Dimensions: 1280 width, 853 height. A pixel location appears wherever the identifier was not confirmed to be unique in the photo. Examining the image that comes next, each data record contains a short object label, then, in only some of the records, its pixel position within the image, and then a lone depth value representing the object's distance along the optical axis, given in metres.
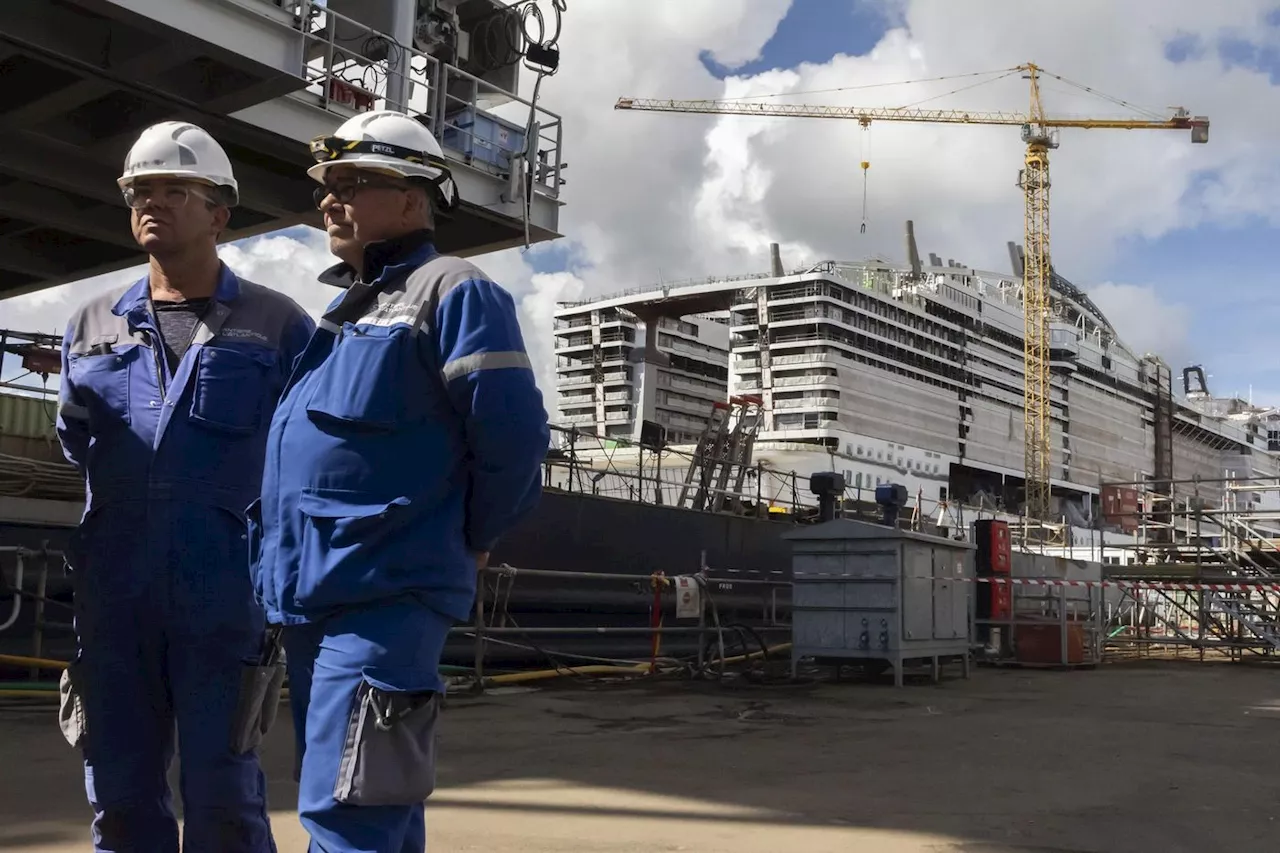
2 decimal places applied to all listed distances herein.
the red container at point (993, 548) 13.41
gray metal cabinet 10.35
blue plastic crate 11.83
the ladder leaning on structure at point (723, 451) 16.73
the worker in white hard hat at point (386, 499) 2.08
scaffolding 15.90
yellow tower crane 94.06
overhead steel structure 8.92
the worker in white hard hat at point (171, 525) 2.55
